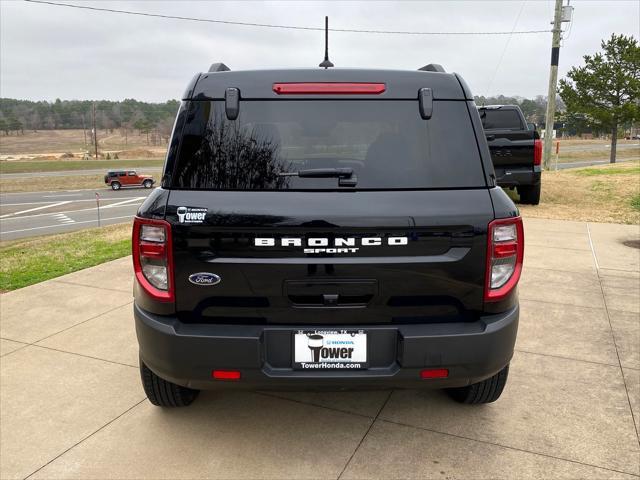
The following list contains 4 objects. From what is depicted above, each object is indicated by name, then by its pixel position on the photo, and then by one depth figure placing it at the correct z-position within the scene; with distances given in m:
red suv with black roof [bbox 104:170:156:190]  41.09
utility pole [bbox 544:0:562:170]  21.34
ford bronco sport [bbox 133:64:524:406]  2.23
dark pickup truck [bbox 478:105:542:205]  10.18
